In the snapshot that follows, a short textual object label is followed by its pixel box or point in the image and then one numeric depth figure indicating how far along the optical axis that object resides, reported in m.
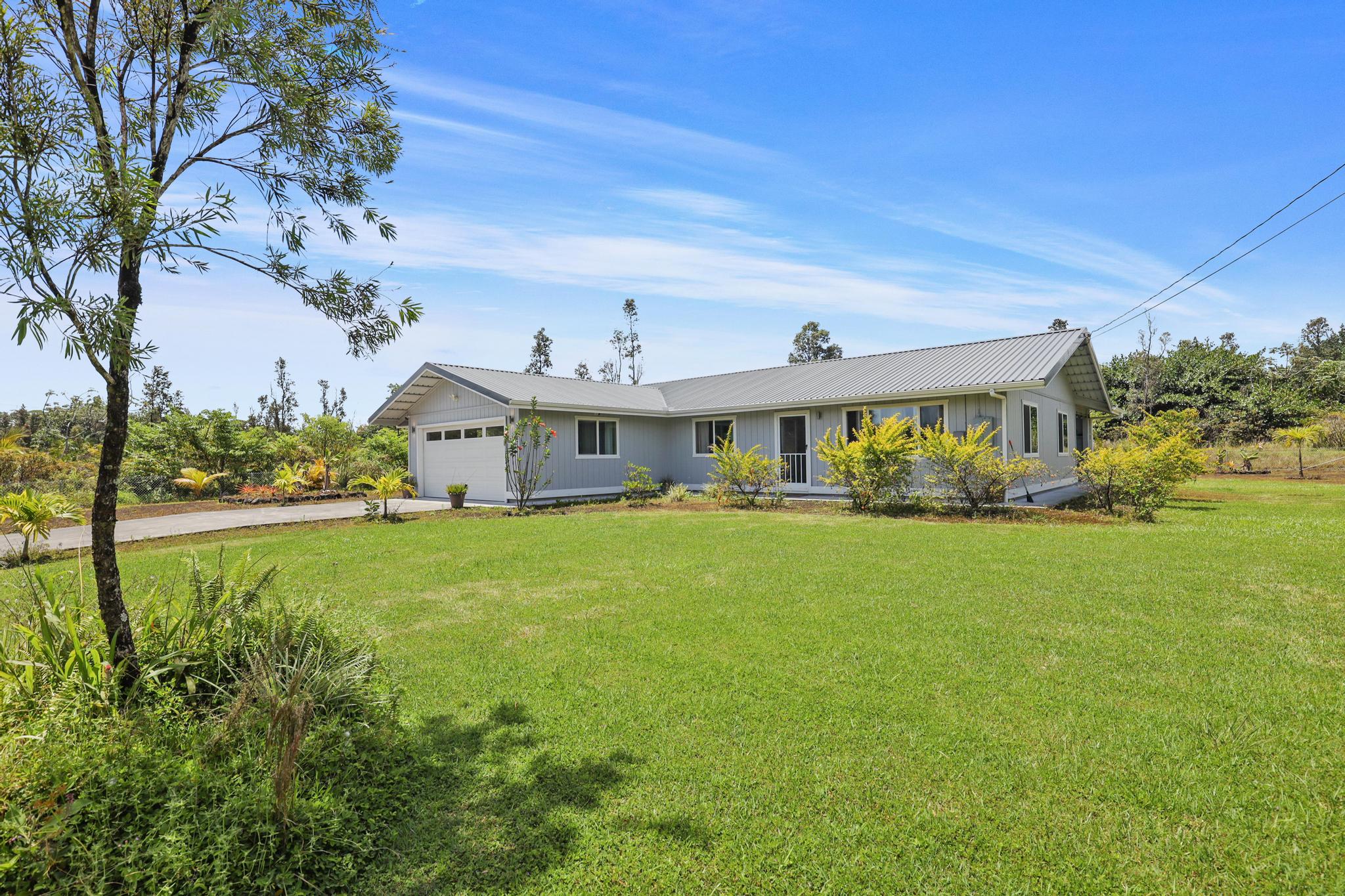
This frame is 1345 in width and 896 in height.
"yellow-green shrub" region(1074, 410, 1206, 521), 10.89
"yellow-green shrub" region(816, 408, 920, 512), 12.45
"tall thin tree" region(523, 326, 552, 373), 49.34
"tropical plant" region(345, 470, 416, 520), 13.79
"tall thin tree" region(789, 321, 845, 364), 45.91
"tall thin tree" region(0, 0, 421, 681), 2.20
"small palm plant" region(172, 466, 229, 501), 17.69
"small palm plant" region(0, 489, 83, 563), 8.23
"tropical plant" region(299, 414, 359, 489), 20.77
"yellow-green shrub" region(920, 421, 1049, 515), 11.82
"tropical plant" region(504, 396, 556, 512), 14.90
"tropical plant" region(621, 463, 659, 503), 16.30
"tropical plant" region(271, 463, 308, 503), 17.08
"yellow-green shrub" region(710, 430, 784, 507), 14.92
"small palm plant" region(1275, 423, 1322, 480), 18.22
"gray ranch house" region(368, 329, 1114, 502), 14.11
